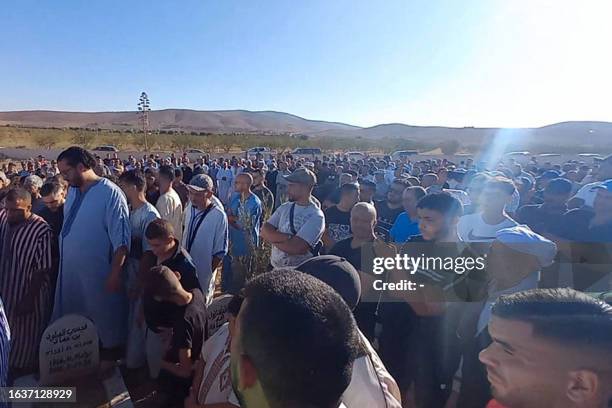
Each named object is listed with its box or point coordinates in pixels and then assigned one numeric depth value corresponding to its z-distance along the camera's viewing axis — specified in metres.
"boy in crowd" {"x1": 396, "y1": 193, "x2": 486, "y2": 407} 2.92
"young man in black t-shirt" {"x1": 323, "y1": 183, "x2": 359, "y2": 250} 5.07
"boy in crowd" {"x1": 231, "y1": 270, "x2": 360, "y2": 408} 1.03
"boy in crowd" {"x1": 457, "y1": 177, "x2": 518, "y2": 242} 3.49
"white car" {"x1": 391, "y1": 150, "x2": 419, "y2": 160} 34.08
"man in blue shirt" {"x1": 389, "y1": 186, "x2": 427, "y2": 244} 4.46
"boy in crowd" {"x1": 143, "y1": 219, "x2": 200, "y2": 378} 3.21
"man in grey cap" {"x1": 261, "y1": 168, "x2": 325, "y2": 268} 3.75
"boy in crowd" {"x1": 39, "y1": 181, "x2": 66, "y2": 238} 4.41
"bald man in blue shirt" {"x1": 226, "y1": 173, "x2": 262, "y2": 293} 5.88
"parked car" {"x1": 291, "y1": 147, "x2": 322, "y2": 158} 37.93
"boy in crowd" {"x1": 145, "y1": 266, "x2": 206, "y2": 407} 2.81
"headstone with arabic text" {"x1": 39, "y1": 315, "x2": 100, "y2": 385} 3.21
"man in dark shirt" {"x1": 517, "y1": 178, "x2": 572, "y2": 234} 4.86
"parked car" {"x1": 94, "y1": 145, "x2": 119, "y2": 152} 38.72
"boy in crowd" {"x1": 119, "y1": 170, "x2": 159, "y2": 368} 3.98
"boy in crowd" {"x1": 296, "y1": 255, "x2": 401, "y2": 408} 1.45
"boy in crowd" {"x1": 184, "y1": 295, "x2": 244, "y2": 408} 1.74
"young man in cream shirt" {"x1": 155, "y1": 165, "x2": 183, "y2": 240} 5.12
